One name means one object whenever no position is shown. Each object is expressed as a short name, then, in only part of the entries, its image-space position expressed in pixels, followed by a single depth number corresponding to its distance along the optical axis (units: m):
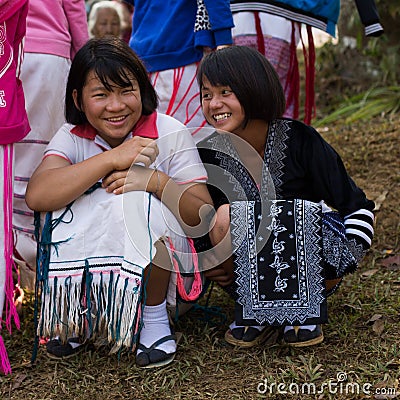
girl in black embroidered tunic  2.21
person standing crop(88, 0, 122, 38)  5.03
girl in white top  2.20
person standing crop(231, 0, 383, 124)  3.11
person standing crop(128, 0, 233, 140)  2.79
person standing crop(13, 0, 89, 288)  2.70
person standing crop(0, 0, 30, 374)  2.17
